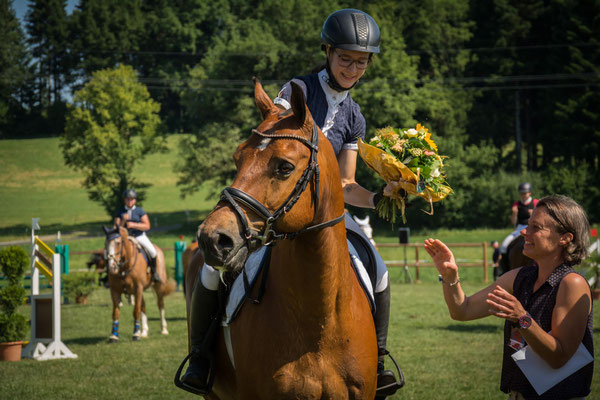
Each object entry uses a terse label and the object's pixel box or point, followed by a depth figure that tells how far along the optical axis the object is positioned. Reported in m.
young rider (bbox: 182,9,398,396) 4.16
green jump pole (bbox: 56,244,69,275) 22.32
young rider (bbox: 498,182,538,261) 13.29
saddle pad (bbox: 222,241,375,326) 3.93
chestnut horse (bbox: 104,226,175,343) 13.53
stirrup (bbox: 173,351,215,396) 4.38
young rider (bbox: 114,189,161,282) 14.30
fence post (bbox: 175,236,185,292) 23.69
